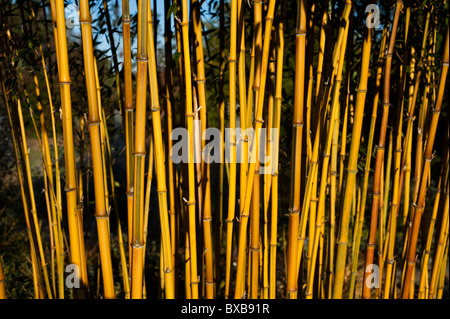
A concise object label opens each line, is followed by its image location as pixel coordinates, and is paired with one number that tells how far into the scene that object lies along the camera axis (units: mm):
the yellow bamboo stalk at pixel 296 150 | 727
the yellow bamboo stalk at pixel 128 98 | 662
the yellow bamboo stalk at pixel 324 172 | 828
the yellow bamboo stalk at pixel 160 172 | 696
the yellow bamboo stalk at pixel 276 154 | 823
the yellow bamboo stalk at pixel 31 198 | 1070
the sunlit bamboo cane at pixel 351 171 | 812
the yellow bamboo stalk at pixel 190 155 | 748
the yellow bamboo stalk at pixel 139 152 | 648
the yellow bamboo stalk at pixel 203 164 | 833
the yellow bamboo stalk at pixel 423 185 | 829
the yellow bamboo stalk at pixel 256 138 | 741
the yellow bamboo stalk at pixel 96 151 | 624
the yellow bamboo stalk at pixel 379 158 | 825
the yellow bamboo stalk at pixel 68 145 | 615
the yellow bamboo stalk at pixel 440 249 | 1037
